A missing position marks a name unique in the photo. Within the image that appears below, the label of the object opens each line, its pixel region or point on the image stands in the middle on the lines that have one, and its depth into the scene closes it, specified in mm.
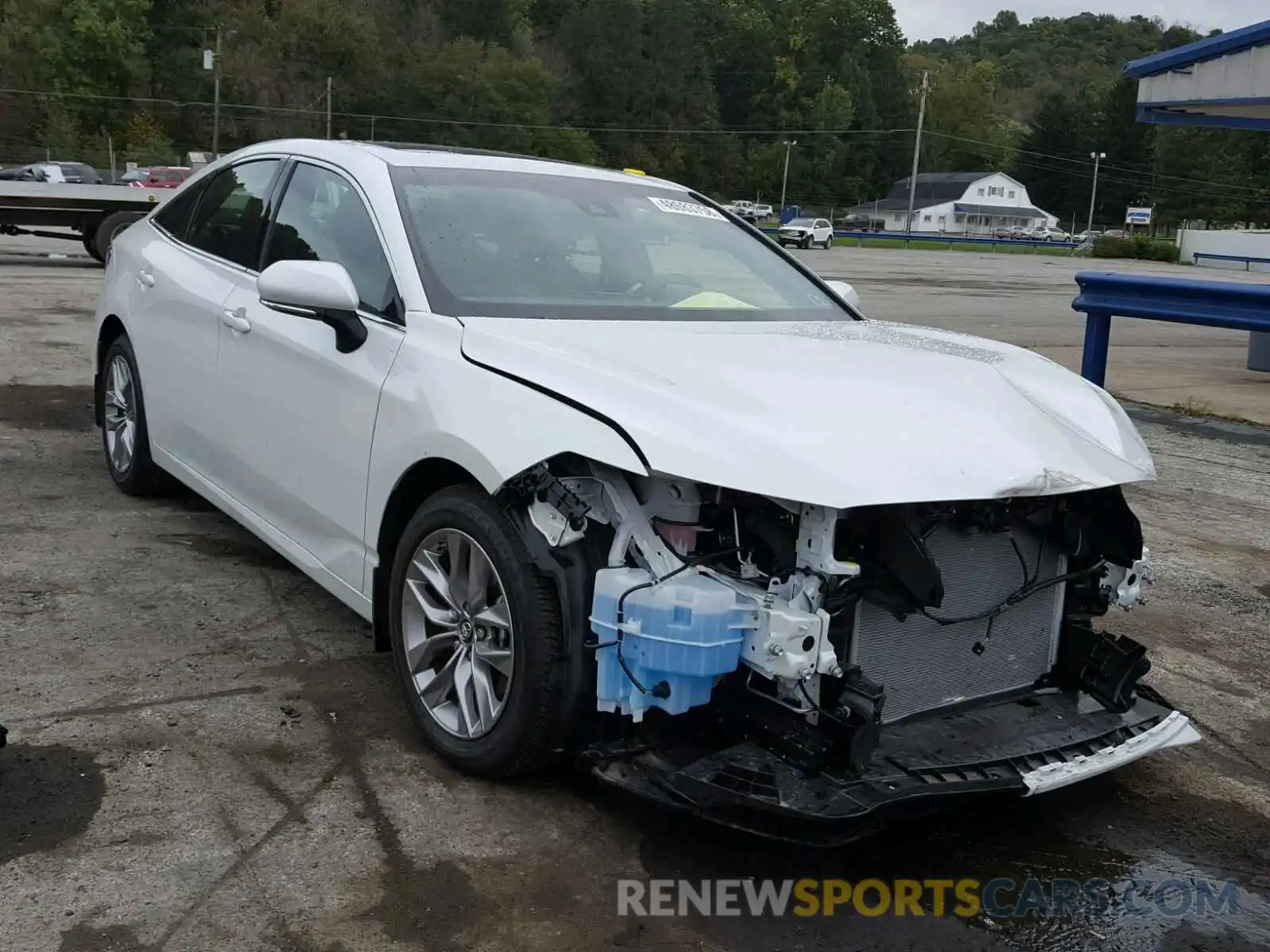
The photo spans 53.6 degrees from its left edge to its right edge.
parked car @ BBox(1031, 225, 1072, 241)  88900
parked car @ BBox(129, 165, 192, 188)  39719
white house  115375
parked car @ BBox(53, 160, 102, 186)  42466
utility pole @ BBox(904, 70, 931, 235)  81475
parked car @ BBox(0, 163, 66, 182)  41688
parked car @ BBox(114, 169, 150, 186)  49391
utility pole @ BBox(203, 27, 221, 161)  67625
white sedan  2869
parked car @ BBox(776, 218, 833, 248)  53594
